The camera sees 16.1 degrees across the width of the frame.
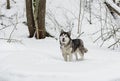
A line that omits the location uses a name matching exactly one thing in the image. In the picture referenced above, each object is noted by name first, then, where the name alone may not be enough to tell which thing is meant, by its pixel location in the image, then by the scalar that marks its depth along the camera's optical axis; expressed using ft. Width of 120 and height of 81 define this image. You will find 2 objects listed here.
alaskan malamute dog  38.09
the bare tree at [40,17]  53.66
